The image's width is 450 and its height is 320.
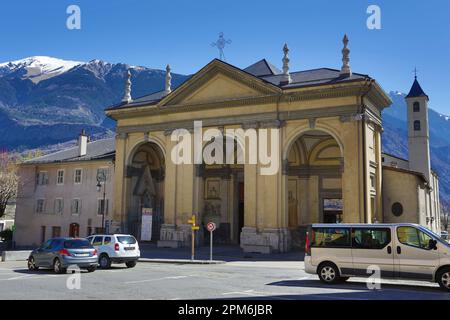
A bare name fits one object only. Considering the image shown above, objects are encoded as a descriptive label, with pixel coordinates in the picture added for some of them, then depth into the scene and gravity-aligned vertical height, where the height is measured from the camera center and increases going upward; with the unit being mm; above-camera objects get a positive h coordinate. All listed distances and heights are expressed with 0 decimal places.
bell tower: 60594 +12039
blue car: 18016 -1599
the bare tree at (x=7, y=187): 50125 +2900
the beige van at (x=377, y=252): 13219 -1080
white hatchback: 20172 -1535
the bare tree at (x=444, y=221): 84325 -859
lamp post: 36000 +2234
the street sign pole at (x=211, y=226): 23728 -550
